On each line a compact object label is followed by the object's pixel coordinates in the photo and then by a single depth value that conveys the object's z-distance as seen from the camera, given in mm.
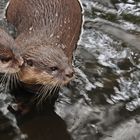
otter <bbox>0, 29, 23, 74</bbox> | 3878
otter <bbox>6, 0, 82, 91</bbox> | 4045
